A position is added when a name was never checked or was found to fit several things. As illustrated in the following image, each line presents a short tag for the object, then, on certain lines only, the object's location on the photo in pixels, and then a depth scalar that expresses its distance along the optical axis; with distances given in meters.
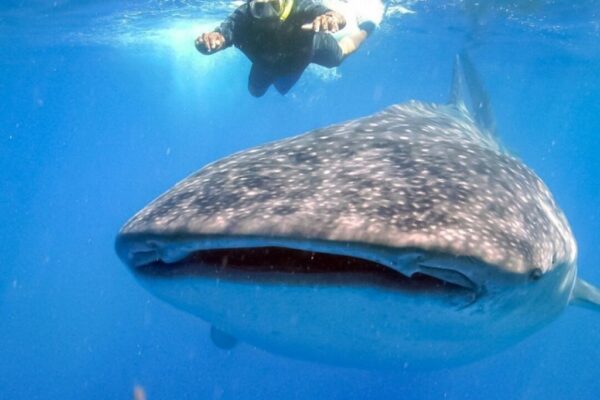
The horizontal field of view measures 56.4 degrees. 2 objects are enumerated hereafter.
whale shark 2.07
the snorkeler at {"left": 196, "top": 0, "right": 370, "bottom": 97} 7.89
